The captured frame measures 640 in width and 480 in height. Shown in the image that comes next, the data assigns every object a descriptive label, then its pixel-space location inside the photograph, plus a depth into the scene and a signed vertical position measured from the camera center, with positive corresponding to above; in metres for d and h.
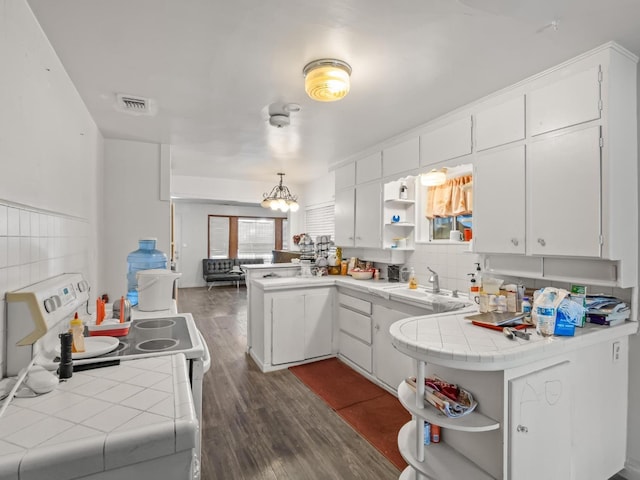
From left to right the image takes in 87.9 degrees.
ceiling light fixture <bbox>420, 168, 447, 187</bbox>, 2.99 +0.58
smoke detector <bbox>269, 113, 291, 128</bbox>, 2.71 +0.99
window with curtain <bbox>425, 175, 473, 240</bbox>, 3.01 +0.33
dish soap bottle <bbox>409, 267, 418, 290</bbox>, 3.17 -0.40
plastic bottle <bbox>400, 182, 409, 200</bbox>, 3.53 +0.53
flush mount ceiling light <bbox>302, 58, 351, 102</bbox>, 1.90 +0.94
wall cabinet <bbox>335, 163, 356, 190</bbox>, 4.01 +0.80
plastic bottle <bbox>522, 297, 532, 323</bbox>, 1.94 -0.39
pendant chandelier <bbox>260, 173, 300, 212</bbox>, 5.42 +0.63
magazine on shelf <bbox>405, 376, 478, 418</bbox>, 1.50 -0.74
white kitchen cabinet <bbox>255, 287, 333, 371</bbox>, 3.40 -0.92
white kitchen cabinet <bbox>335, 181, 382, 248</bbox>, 3.60 +0.29
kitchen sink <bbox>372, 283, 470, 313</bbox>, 2.45 -0.46
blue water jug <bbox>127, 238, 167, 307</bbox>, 3.01 -0.18
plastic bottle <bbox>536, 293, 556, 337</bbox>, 1.64 -0.38
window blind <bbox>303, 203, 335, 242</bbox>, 5.75 +0.37
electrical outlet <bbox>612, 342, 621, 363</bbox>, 1.88 -0.63
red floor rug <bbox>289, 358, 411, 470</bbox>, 2.27 -1.35
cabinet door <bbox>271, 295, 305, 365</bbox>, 3.42 -0.93
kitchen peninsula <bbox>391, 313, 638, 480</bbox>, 1.42 -0.77
